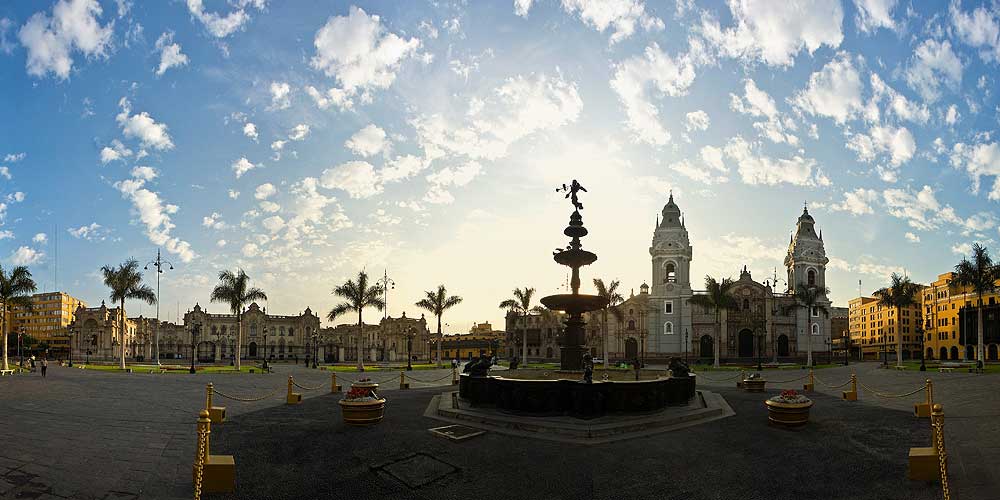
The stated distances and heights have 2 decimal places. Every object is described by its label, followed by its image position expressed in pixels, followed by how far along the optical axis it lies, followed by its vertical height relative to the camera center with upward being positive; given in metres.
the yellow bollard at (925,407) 15.44 -3.32
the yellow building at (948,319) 78.75 -4.90
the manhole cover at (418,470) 10.06 -3.35
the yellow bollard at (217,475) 9.27 -3.06
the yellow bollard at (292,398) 20.08 -3.90
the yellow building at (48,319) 132.88 -7.38
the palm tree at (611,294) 54.72 -0.69
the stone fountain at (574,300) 21.58 -0.51
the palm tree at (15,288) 46.19 -0.01
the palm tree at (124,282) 48.81 +0.49
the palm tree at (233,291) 48.66 -0.30
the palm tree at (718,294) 54.56 -0.69
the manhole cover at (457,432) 12.95 -3.39
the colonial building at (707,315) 72.38 -3.60
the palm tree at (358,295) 50.41 -0.67
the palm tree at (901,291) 55.70 -0.45
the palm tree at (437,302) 57.03 -1.48
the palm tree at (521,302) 65.38 -1.72
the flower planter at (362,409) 14.48 -3.10
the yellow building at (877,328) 106.75 -8.65
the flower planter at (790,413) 14.45 -3.24
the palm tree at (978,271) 48.59 +1.31
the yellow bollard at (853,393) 21.53 -4.05
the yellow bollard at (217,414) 15.21 -3.36
